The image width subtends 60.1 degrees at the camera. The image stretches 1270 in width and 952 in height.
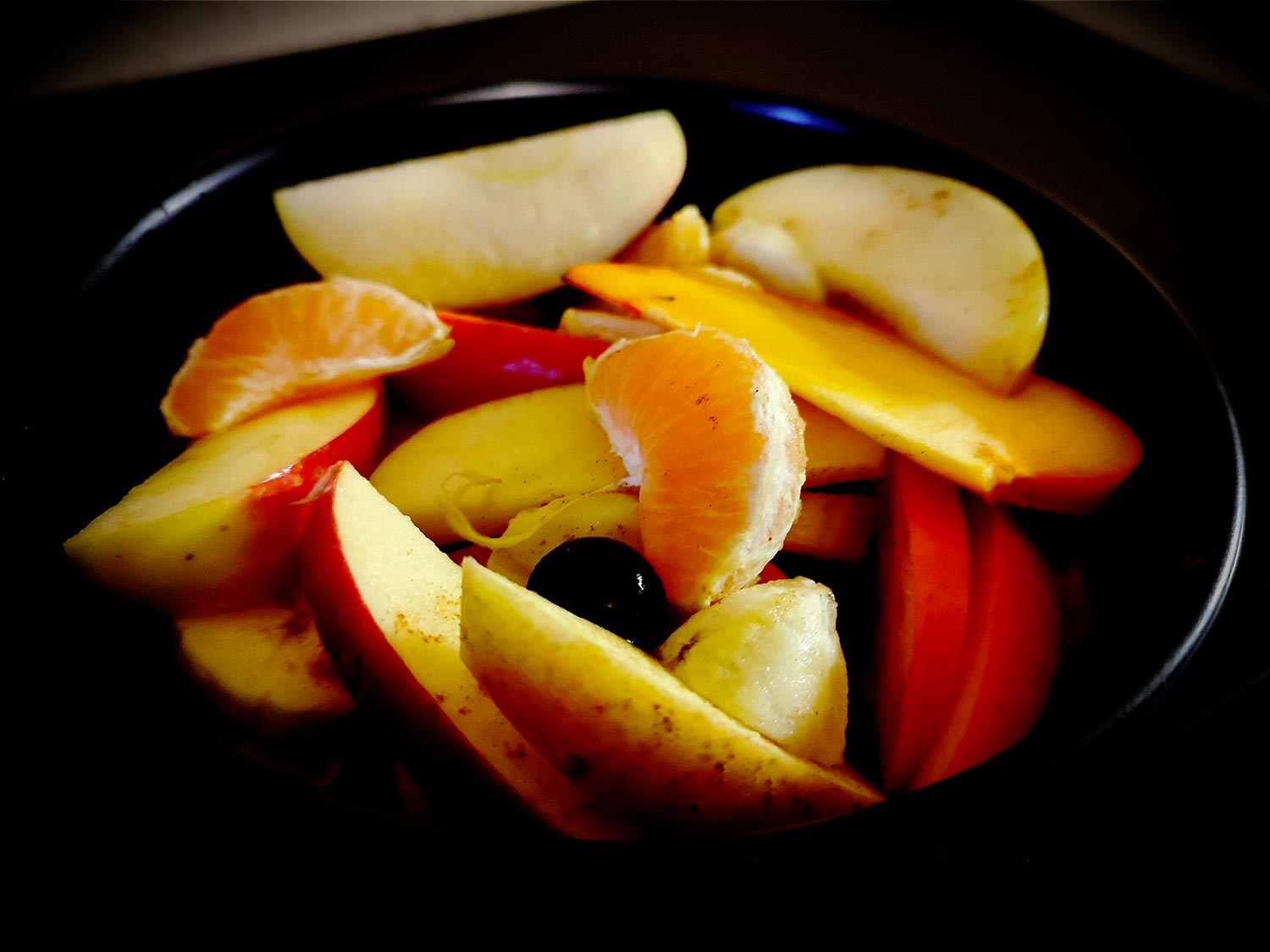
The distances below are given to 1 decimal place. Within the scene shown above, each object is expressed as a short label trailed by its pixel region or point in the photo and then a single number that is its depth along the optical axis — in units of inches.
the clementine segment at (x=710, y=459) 5.6
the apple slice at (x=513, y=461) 6.5
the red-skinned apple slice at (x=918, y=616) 5.9
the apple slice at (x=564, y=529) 6.2
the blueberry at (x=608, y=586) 5.5
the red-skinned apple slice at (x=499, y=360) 7.2
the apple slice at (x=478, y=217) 7.8
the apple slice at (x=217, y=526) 5.9
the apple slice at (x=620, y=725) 4.9
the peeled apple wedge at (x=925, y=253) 7.0
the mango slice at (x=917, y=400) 6.4
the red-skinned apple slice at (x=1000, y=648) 5.7
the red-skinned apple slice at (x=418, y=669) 5.1
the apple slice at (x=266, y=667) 5.7
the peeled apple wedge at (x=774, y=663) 5.3
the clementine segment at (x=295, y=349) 6.7
